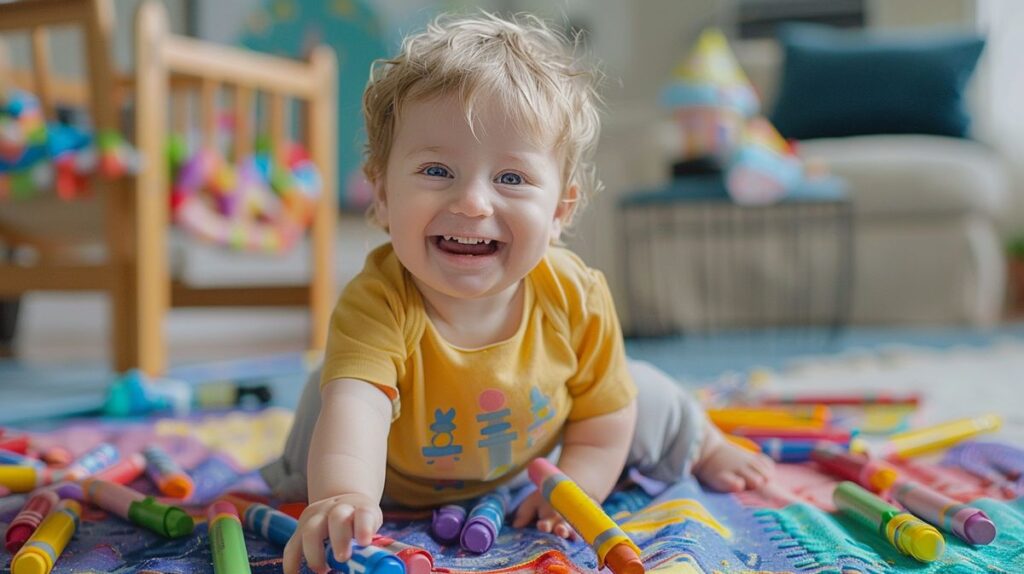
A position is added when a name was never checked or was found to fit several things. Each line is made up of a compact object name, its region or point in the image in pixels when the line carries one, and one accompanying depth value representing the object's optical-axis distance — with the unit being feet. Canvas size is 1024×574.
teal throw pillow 9.79
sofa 8.77
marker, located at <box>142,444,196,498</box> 3.17
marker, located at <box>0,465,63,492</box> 3.02
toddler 2.39
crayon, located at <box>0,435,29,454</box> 3.52
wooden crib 6.12
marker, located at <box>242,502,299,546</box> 2.47
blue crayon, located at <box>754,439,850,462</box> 3.52
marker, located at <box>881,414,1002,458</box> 3.59
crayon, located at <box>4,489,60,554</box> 2.53
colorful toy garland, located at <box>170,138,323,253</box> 6.79
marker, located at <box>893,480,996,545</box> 2.46
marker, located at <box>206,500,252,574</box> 2.16
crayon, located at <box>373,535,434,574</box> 2.06
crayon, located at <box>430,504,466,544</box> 2.52
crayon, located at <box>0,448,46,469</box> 3.24
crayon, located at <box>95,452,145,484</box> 3.21
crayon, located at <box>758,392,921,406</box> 4.66
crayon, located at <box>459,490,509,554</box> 2.42
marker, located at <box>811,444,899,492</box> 2.99
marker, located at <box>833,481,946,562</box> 2.33
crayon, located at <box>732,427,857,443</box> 3.65
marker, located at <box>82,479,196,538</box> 2.60
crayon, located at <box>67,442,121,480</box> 3.23
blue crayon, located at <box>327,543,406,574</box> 1.91
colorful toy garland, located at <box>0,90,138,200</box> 6.03
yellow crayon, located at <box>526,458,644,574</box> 2.10
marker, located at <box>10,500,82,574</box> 2.22
